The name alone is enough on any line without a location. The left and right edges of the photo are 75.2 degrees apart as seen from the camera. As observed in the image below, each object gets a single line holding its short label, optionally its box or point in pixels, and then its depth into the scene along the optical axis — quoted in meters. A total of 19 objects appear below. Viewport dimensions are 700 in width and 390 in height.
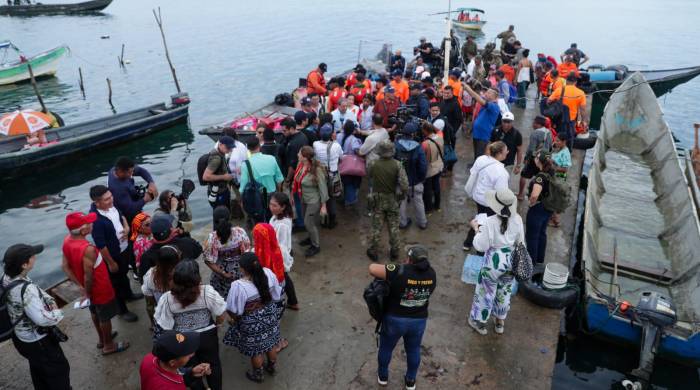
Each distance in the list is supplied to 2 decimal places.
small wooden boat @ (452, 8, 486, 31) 40.53
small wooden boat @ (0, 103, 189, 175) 14.11
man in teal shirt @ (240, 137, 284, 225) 6.52
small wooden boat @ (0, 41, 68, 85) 27.63
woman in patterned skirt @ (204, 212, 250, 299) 4.84
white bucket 5.91
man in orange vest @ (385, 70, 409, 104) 10.77
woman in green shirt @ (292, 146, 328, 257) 6.66
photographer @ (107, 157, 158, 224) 5.89
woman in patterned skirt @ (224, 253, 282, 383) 4.20
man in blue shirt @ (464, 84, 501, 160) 8.57
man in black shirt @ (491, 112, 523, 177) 7.97
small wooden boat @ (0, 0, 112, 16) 57.80
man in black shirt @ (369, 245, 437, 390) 4.02
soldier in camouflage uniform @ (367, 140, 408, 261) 6.38
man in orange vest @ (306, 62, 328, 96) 13.00
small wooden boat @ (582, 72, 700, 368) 5.70
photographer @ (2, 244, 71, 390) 3.91
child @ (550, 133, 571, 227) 6.78
